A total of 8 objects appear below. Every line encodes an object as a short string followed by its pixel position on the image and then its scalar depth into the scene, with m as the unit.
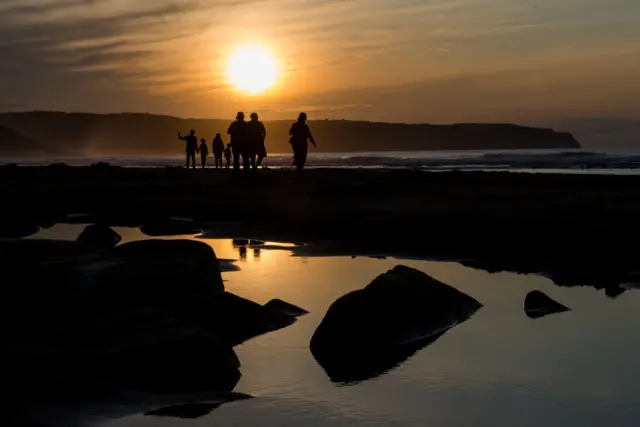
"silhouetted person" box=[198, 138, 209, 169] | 42.84
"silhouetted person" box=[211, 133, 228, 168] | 40.88
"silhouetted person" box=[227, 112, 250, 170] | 27.31
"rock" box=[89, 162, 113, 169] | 43.31
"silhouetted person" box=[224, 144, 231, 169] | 41.59
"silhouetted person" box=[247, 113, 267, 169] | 27.38
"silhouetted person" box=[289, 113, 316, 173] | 26.17
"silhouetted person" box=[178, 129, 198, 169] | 40.06
